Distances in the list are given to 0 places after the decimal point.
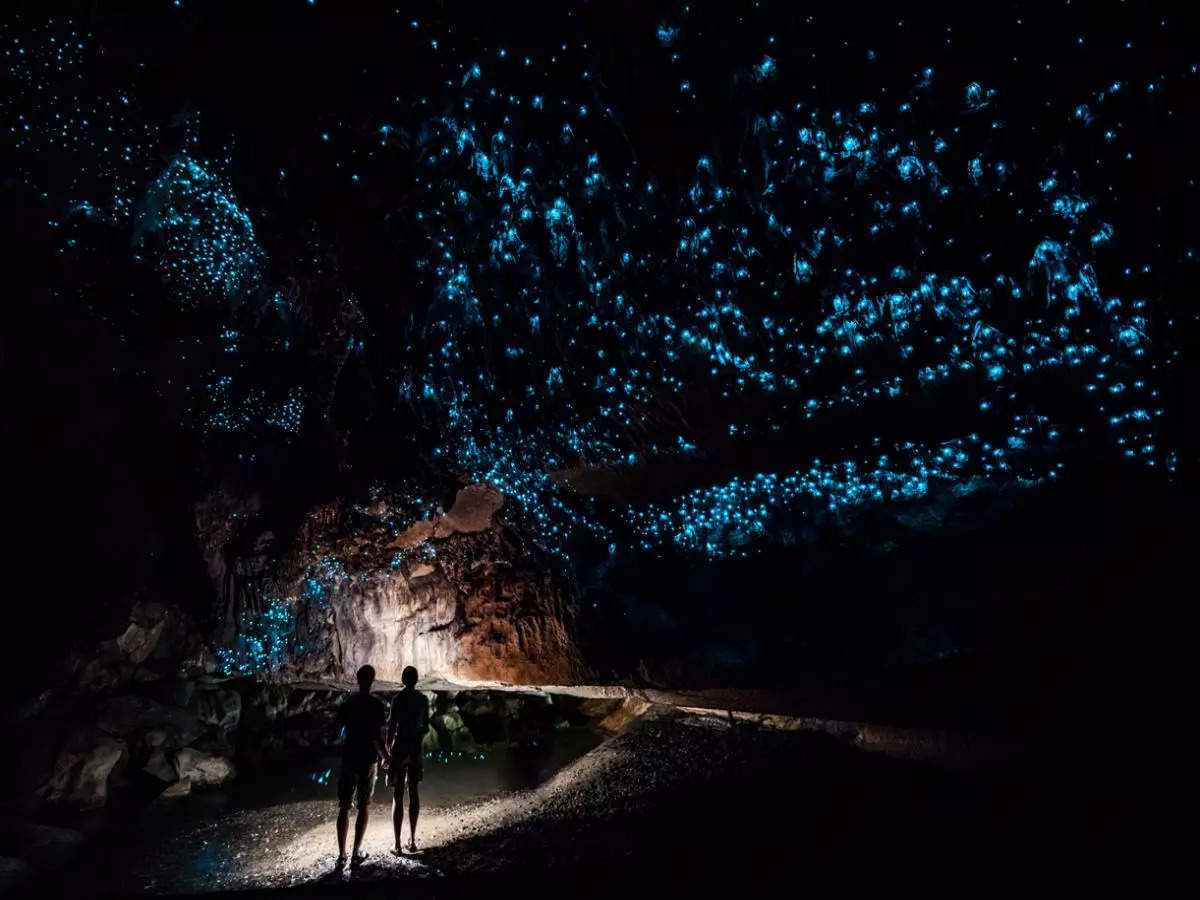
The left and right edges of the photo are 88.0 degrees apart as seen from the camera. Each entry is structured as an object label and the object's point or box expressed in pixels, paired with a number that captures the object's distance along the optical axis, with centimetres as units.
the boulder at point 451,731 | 1251
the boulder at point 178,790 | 966
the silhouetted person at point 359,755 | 507
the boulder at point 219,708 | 1149
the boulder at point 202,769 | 1007
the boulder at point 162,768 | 981
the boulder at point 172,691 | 1060
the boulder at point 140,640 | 1009
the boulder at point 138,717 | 989
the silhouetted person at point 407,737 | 539
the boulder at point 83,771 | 894
